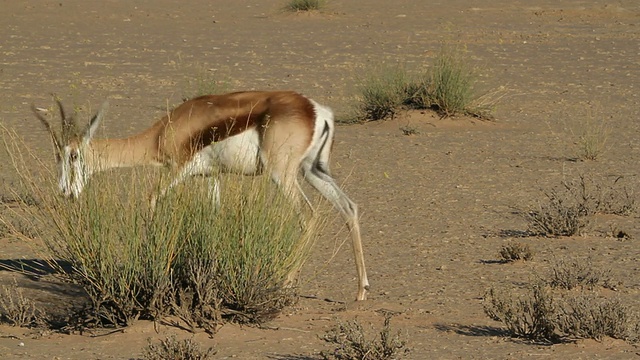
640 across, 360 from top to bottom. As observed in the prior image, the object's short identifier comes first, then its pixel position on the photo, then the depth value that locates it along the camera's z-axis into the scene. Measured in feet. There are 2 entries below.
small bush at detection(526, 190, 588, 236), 63.67
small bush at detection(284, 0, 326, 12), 192.65
